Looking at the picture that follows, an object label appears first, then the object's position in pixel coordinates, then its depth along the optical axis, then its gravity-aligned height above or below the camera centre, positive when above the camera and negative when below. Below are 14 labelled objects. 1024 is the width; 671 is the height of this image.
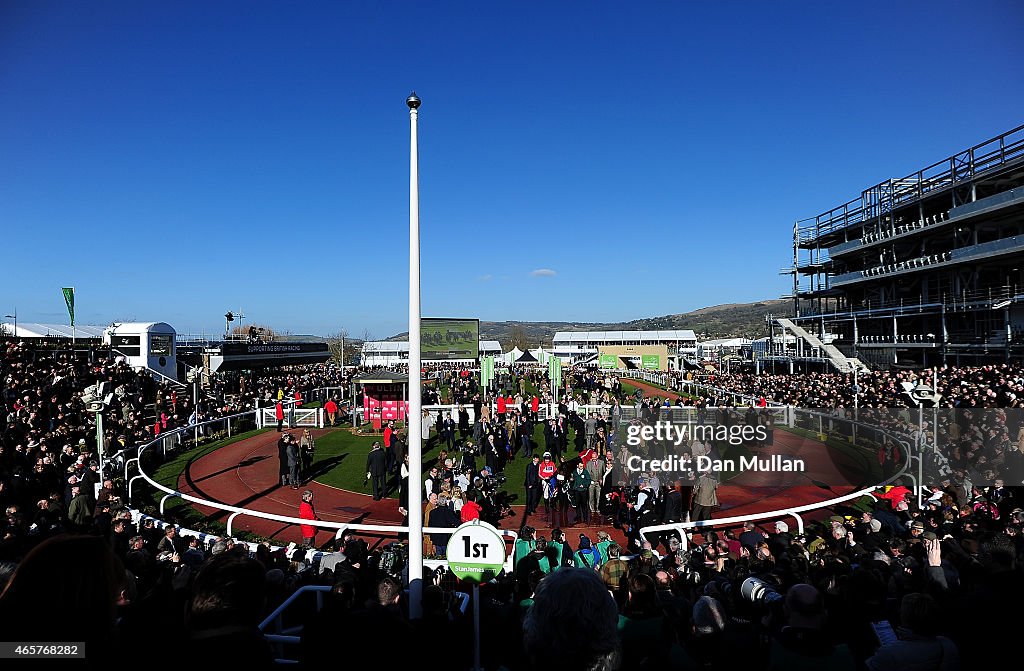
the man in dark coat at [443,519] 8.71 -2.65
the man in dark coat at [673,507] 10.32 -2.94
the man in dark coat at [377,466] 13.48 -2.74
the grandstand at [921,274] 32.44 +4.92
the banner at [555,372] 28.84 -1.14
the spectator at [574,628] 2.36 -1.19
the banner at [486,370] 33.09 -1.15
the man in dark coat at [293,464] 14.77 -2.91
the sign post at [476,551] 5.20 -1.86
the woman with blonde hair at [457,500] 9.34 -2.54
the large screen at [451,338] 48.88 +1.18
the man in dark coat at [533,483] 12.23 -2.90
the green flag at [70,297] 35.22 +3.81
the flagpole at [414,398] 5.40 -0.49
